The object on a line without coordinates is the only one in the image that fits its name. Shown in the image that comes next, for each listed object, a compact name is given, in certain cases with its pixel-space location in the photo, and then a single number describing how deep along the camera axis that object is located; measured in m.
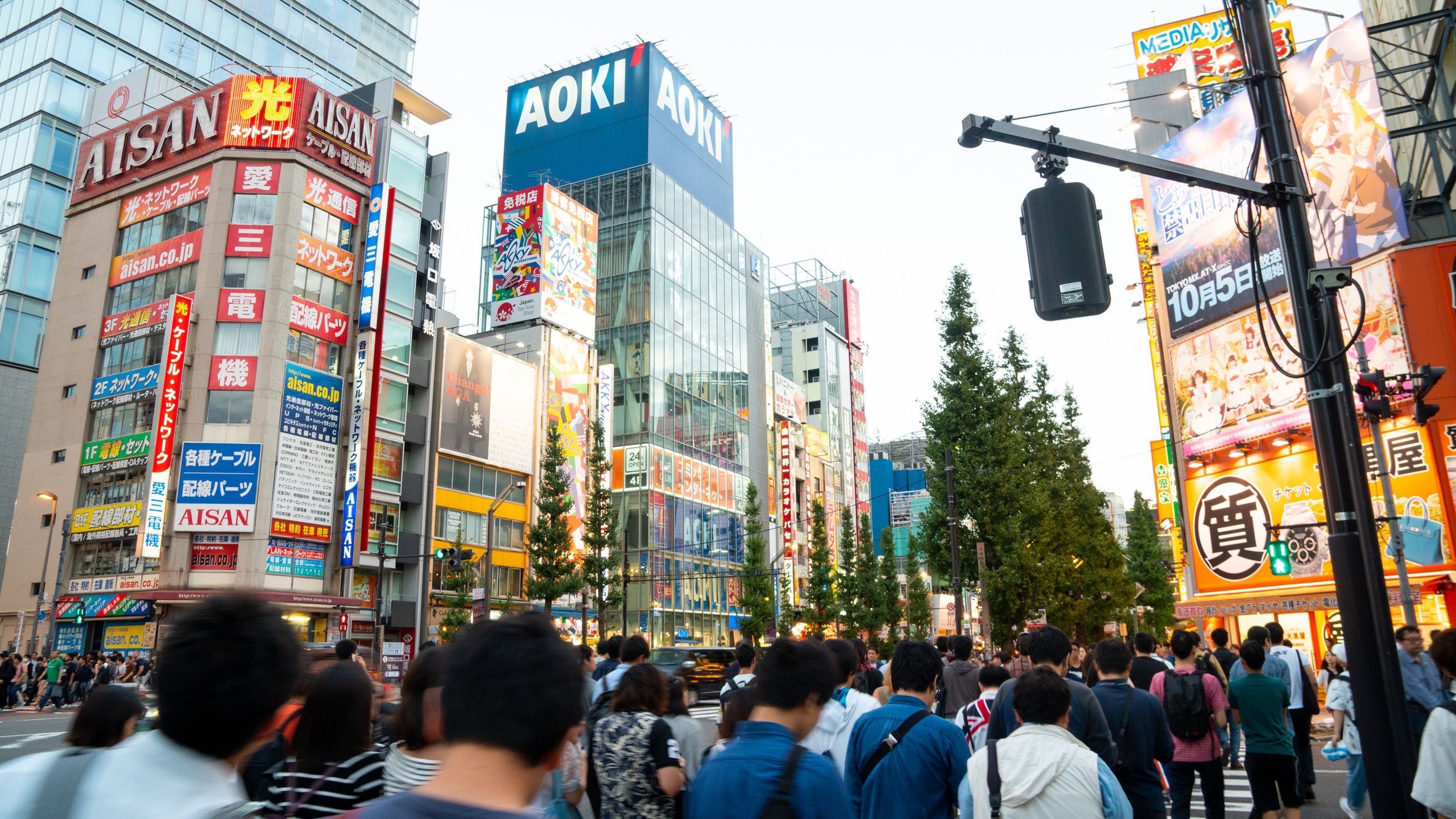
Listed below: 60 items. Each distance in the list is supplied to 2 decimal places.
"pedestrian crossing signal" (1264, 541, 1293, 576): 24.98
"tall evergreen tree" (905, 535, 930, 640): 53.72
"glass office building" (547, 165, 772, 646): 51.50
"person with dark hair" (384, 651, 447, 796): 3.80
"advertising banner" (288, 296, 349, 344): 35.69
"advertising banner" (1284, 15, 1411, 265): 22.34
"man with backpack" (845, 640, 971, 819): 4.36
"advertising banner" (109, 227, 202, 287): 35.97
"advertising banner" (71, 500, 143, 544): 33.53
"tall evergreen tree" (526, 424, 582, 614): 34.56
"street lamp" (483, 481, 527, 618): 27.75
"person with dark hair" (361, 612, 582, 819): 1.54
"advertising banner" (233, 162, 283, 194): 36.31
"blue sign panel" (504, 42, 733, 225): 59.59
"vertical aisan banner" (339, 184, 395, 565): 35.06
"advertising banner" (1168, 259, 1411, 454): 22.53
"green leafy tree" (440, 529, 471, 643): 34.47
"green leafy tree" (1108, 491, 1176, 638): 50.34
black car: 30.84
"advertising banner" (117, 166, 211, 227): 36.66
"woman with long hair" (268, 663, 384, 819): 3.46
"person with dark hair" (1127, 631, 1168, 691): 8.19
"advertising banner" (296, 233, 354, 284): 36.56
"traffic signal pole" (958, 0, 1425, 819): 5.34
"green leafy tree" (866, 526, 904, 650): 47.78
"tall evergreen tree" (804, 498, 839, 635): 44.97
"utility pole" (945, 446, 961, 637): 27.47
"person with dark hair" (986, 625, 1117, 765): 5.44
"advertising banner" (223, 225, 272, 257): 35.59
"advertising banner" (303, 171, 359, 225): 37.14
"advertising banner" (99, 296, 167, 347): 35.38
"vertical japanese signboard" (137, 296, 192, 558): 31.61
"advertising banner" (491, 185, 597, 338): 46.91
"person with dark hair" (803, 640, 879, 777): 5.84
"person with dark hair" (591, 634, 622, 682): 9.47
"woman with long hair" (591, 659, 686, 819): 4.60
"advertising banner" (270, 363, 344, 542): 34.00
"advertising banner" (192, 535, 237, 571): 32.78
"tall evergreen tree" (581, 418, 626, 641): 35.97
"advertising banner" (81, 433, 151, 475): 34.09
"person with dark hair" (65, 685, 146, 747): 3.93
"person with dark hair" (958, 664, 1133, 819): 3.96
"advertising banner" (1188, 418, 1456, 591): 21.36
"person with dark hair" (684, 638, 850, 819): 2.98
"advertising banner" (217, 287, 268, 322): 34.91
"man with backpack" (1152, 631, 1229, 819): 7.10
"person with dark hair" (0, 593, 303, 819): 1.90
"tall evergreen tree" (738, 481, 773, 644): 45.06
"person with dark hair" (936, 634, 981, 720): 9.03
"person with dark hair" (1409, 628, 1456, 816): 4.28
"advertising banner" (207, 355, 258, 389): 34.22
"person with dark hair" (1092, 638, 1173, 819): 5.83
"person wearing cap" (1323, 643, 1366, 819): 8.09
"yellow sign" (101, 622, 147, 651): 31.83
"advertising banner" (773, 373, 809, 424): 67.56
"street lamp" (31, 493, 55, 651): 32.88
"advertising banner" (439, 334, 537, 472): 41.59
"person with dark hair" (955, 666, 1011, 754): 6.33
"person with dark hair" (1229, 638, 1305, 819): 7.30
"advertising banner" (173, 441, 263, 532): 32.81
